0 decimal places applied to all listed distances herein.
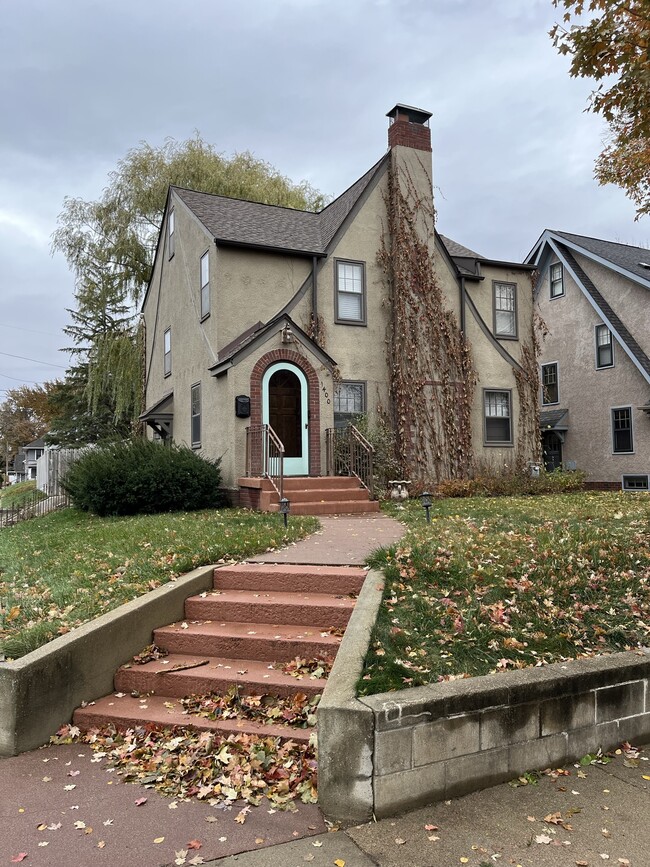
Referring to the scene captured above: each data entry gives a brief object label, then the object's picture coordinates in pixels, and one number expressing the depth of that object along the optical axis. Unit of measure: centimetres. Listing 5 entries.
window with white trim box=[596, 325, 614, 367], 2147
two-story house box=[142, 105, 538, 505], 1388
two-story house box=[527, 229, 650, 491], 2036
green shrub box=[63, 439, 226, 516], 1260
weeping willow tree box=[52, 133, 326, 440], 2420
